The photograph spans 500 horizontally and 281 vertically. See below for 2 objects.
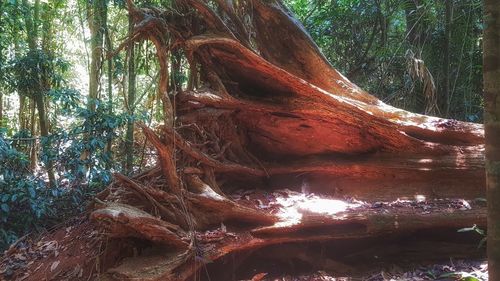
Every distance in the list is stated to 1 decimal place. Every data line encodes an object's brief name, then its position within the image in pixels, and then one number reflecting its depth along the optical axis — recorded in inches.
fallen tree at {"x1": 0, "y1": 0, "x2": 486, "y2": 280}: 151.9
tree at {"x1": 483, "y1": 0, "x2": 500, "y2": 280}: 74.8
